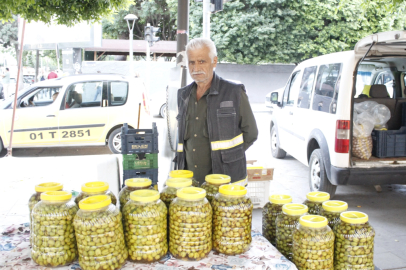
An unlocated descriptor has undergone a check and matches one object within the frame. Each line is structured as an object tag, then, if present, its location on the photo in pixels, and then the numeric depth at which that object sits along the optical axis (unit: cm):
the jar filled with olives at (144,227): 176
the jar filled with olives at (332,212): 189
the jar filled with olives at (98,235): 164
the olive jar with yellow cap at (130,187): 201
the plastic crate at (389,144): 546
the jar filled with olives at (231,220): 185
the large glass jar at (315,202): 207
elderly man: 294
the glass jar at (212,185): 204
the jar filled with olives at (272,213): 211
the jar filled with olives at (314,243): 173
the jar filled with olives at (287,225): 190
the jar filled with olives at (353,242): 177
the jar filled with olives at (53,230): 173
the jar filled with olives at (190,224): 178
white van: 488
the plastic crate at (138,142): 313
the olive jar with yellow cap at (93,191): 193
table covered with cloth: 176
